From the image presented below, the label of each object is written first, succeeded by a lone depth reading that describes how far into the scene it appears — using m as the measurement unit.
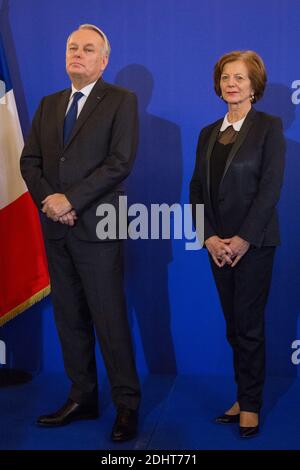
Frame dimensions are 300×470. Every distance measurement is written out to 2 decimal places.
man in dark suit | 2.70
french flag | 3.45
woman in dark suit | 2.61
